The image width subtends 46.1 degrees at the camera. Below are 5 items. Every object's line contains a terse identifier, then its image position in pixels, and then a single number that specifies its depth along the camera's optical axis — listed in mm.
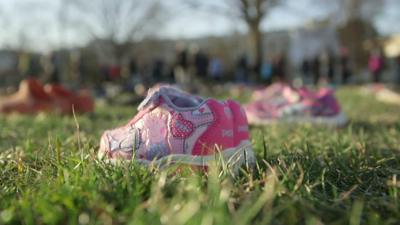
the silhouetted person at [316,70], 19266
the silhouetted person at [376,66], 17875
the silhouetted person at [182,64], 16891
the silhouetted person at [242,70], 20936
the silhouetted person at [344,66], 19016
